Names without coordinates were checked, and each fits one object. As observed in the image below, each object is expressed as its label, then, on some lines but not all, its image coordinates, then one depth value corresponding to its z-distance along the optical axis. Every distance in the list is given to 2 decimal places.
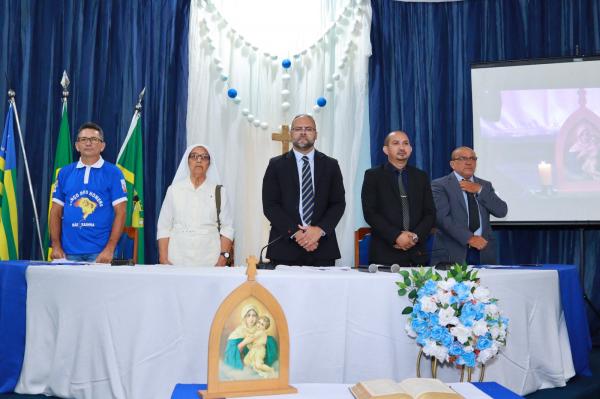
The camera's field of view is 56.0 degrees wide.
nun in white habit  3.10
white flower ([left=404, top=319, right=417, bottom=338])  1.85
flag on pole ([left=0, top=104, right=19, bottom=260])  3.85
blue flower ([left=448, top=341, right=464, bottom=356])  1.72
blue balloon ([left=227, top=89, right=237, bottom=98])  4.54
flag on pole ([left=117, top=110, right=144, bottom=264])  4.15
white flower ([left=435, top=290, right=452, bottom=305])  1.74
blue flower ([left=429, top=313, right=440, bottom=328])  1.73
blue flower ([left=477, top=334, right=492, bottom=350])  1.72
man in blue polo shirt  3.22
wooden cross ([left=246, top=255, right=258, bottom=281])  1.28
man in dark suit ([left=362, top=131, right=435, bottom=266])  3.07
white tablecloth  2.18
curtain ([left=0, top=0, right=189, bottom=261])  4.32
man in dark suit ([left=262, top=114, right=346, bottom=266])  3.01
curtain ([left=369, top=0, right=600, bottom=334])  4.79
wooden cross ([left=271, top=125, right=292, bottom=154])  4.20
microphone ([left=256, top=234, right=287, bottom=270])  2.56
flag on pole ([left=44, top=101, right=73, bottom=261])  4.11
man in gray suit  3.43
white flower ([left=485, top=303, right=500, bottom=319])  1.76
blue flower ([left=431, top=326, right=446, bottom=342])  1.72
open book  1.11
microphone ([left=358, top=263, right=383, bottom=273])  2.40
